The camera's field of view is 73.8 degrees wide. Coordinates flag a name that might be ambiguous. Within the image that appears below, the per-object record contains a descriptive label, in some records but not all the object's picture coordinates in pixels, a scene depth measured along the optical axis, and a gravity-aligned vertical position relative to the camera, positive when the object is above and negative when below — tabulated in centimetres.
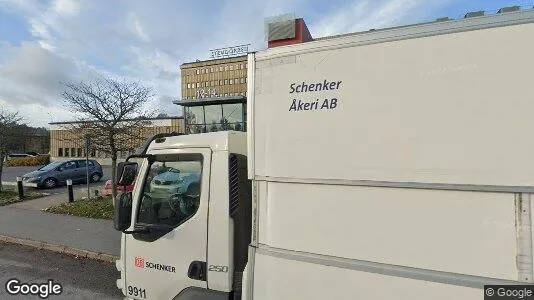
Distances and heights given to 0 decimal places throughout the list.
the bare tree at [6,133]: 1681 +123
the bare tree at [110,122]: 1192 +124
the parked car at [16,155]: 5088 +46
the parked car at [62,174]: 1877 -88
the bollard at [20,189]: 1509 -132
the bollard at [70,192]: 1344 -130
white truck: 171 -3
